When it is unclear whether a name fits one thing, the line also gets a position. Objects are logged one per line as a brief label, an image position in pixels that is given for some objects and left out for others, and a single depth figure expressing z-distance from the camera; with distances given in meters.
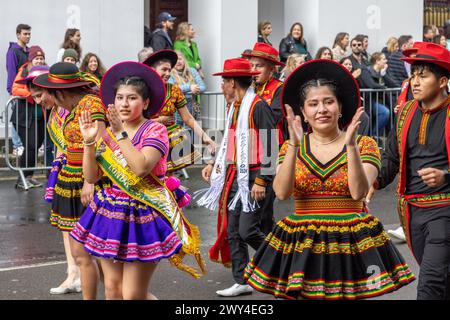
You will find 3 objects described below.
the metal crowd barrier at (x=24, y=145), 13.27
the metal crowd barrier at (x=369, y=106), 15.88
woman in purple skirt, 6.03
